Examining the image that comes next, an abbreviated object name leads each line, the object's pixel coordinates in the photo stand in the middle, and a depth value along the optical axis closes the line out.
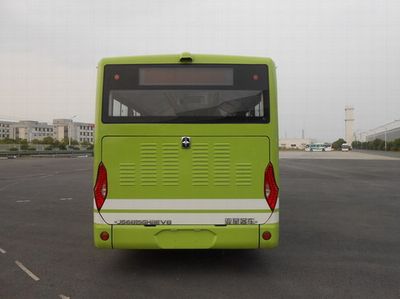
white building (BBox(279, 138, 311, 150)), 183.50
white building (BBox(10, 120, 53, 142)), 158.75
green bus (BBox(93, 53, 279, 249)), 5.36
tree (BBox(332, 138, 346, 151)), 149.85
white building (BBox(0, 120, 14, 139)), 161.73
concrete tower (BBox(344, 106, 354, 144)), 158.88
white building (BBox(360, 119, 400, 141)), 108.00
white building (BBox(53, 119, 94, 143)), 154.00
